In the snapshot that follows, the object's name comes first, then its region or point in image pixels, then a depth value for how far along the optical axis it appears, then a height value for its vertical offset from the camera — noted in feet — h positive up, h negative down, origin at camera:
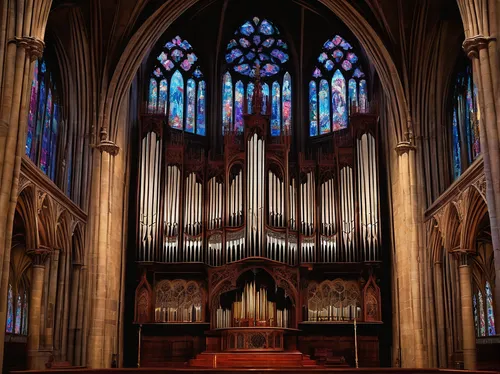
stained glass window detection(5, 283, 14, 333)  93.15 +3.25
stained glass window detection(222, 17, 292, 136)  104.22 +39.38
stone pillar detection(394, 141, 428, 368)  74.79 +8.10
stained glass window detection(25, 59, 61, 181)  72.95 +22.99
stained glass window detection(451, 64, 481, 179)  75.10 +23.15
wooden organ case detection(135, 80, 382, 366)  86.79 +11.39
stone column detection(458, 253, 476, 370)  65.92 +1.54
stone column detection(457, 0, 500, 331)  53.11 +19.75
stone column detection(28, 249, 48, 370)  64.39 +1.69
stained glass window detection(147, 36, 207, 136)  102.01 +36.32
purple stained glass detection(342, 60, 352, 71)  104.17 +39.76
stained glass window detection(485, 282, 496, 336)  87.71 +3.19
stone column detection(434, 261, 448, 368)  73.20 +2.51
